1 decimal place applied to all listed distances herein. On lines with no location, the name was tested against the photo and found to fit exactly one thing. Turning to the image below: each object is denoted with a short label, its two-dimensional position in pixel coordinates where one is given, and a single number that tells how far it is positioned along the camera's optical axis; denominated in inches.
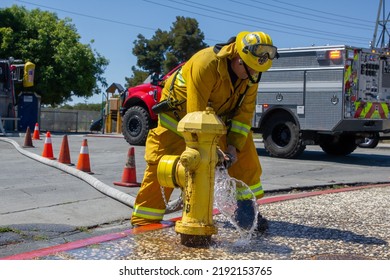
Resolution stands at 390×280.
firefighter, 185.0
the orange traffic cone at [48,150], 420.1
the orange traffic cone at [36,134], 653.3
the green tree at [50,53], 1178.6
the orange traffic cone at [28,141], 535.8
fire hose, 255.3
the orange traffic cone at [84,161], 350.9
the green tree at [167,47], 1647.4
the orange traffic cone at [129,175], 306.0
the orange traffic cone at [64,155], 390.9
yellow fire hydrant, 169.6
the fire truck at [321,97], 473.1
